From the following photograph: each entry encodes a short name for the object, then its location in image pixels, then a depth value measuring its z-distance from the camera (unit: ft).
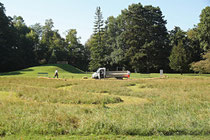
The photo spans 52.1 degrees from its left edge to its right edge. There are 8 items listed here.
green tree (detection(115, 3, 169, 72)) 202.08
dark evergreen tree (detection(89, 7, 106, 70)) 222.28
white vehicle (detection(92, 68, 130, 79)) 119.44
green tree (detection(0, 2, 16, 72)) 214.07
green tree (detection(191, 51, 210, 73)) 144.46
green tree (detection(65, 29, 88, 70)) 281.74
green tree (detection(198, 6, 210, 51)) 170.71
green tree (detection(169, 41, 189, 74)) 170.09
